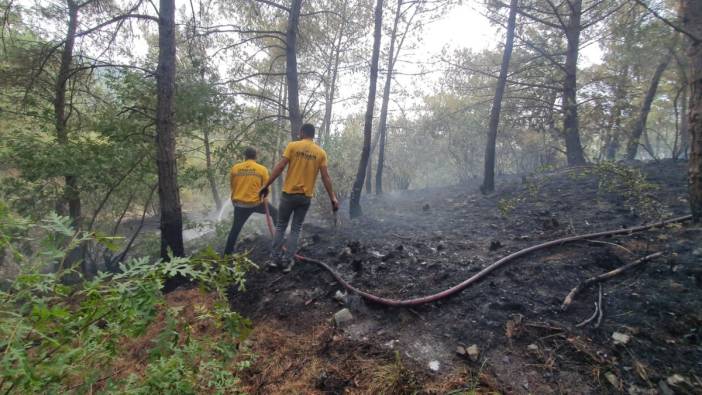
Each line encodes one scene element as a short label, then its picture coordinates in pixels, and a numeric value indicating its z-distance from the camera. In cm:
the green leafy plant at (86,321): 117
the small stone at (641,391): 195
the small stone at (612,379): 203
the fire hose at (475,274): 315
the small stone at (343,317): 311
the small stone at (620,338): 232
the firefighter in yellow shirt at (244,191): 529
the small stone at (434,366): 236
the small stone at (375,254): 464
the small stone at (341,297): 346
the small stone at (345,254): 467
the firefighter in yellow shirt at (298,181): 425
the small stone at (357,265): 418
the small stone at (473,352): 241
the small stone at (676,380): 196
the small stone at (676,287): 272
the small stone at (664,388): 192
